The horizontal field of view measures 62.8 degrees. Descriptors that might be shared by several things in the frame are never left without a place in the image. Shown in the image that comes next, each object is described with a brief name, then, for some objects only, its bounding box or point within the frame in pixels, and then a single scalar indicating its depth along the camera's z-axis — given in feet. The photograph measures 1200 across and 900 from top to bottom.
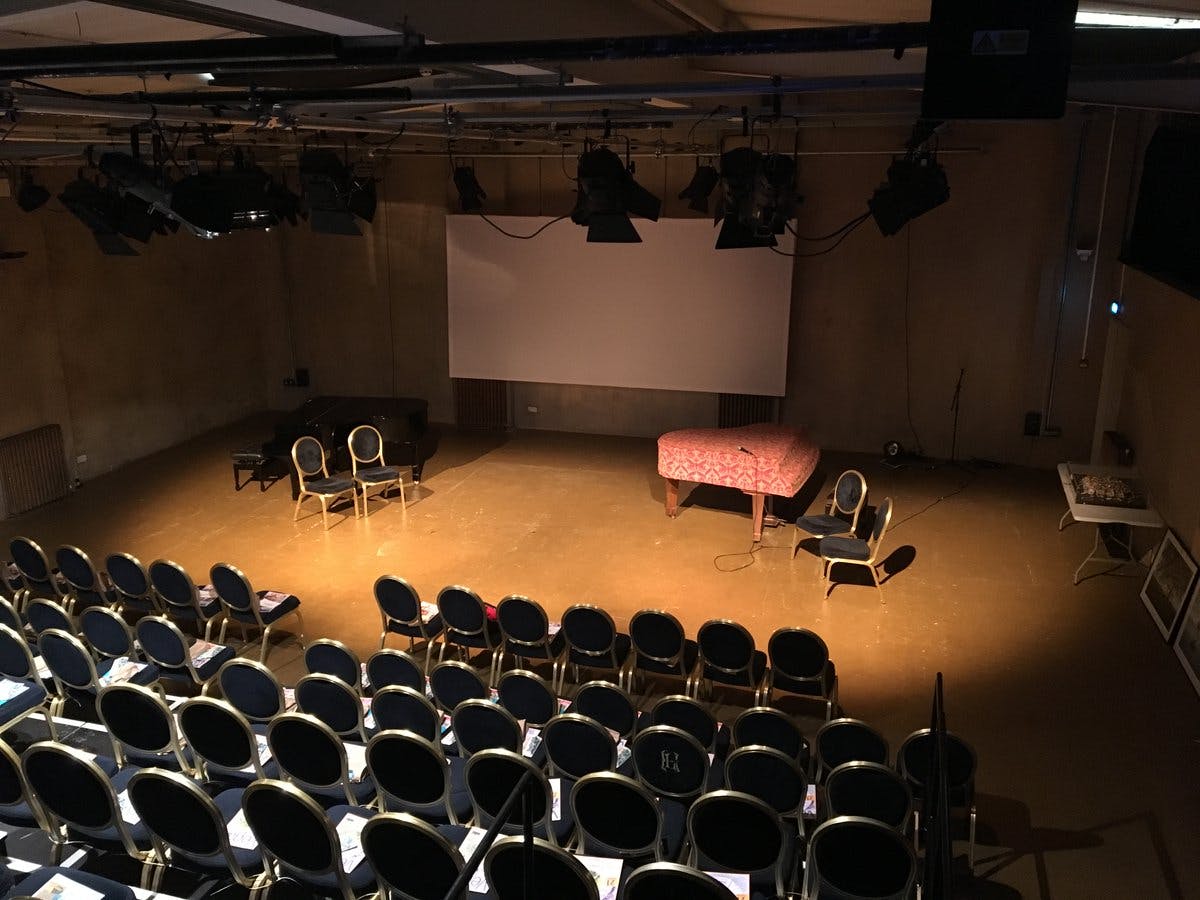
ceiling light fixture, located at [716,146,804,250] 24.79
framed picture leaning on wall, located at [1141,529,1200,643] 25.02
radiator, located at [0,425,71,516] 34.42
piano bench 37.45
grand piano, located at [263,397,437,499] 37.96
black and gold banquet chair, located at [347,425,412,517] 34.32
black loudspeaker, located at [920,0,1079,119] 7.92
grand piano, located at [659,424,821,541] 31.55
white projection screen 40.55
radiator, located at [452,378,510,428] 45.93
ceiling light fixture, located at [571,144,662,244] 23.72
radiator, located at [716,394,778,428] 42.32
